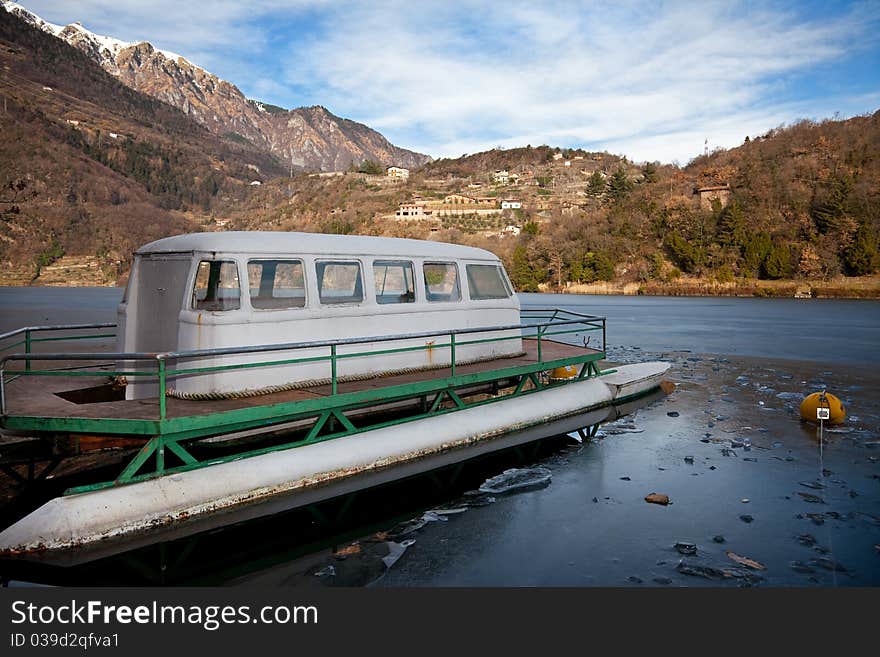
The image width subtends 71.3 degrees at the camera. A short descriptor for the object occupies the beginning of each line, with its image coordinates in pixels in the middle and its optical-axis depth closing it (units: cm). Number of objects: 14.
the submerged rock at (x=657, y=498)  915
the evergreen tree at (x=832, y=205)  8256
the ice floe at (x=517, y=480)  983
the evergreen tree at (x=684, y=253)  9156
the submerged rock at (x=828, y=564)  692
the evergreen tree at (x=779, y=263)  8300
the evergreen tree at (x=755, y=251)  8581
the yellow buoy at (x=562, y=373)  1562
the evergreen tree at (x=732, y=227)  8800
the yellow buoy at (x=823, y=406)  1378
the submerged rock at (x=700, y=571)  679
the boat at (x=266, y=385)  683
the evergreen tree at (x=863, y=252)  7691
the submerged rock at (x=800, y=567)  691
